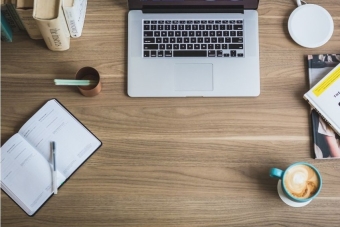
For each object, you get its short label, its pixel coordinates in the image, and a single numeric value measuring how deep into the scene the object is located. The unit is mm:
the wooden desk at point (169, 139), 1072
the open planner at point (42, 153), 1063
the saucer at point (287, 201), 1062
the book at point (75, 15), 1062
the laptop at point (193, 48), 1128
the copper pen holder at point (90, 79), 1099
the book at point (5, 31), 1100
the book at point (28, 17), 1062
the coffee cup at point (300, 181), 1021
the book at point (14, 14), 1068
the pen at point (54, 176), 1065
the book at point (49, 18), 1020
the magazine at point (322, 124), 1097
